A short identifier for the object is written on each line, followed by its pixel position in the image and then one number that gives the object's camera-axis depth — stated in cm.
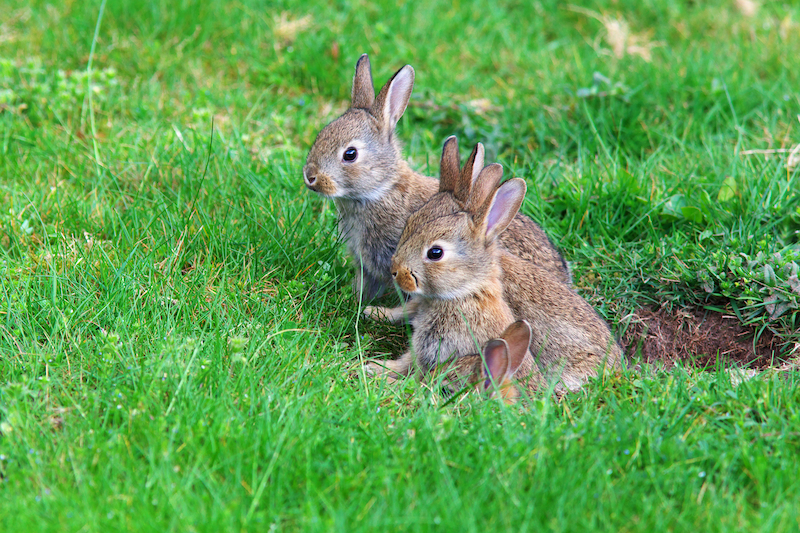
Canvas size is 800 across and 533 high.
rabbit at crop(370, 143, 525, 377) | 870
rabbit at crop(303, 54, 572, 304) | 980
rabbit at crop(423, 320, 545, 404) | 810
